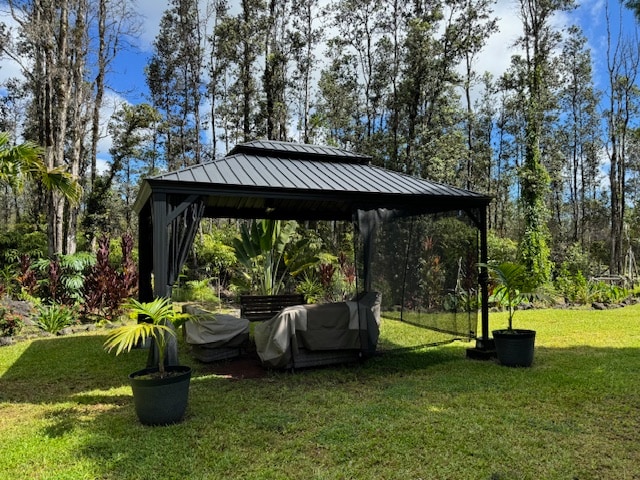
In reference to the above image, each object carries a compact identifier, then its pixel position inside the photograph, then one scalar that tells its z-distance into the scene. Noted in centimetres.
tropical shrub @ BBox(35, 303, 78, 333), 842
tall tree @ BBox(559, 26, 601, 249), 2545
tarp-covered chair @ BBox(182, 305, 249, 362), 613
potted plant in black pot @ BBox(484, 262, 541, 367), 591
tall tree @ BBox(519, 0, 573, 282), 1456
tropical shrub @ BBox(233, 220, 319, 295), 1041
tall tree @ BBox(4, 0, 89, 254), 1160
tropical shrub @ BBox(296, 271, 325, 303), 1203
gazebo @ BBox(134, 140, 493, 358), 503
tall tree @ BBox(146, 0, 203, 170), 2162
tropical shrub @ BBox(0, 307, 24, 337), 787
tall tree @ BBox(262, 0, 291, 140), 1767
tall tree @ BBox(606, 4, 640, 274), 2059
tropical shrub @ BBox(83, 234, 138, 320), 927
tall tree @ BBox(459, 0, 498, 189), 1642
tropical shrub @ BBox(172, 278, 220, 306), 1350
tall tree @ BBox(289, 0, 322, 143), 1945
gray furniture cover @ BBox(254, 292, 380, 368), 555
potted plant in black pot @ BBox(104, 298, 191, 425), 375
